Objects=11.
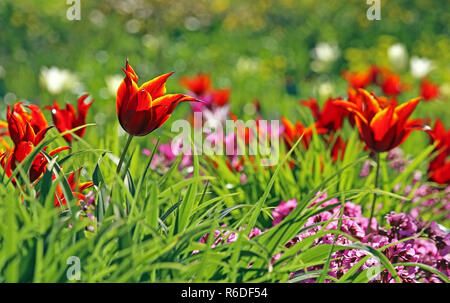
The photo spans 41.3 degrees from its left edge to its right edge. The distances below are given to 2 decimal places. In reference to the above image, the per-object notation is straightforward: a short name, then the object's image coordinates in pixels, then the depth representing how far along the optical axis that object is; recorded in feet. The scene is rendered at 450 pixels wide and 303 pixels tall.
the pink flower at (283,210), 6.82
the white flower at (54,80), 12.79
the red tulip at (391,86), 13.16
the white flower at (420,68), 16.28
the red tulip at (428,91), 14.05
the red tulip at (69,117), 6.77
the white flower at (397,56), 16.28
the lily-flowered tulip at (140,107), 5.20
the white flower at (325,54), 18.20
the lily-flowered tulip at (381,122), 6.39
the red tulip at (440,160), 8.18
